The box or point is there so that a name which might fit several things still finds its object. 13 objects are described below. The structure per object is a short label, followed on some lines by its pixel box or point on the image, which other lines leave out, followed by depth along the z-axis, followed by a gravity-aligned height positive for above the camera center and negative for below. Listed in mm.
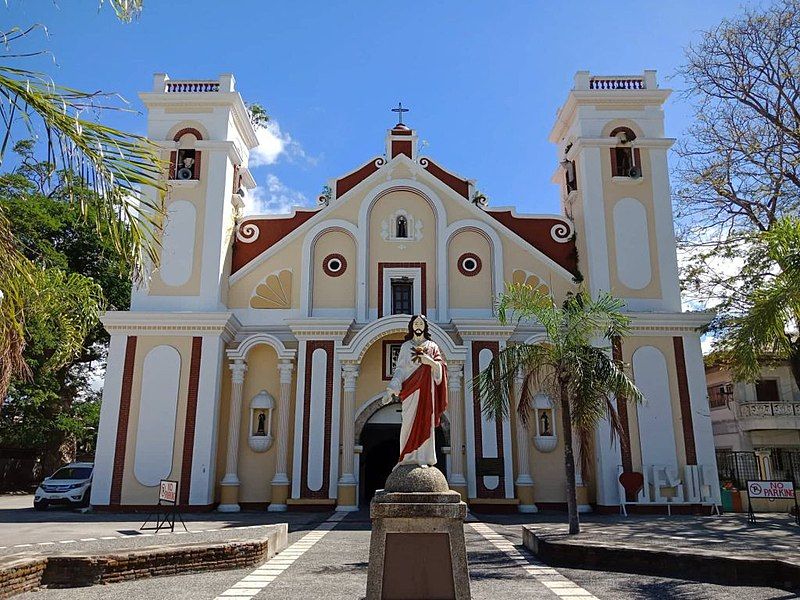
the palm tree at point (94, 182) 5102 +2212
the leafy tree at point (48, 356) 24422 +4095
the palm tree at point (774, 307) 9143 +2221
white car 20047 -771
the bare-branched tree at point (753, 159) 17266 +8037
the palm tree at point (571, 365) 13438 +2044
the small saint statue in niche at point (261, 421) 20484 +1343
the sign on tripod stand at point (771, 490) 16375 -556
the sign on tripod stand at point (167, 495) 14289 -615
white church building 19297 +4320
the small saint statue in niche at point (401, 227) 22375 +7788
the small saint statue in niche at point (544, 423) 20297 +1284
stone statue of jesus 7695 +885
